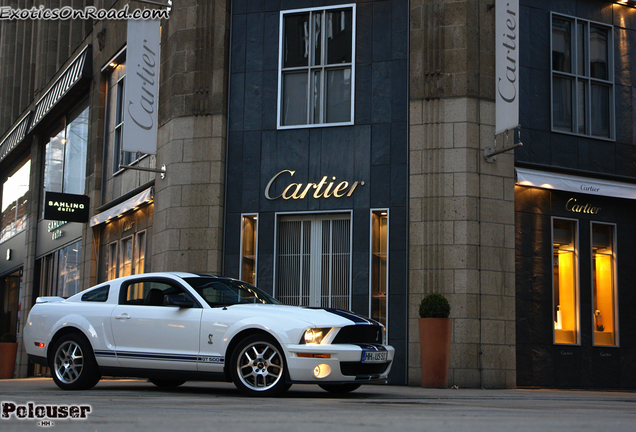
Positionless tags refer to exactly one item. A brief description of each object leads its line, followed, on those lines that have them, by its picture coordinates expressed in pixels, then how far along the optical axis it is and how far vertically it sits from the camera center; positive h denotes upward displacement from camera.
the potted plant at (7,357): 25.38 -1.78
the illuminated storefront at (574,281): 15.59 +0.60
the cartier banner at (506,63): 14.93 +4.64
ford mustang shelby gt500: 8.97 -0.40
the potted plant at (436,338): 13.43 -0.50
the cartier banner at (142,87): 17.41 +4.75
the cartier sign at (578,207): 16.45 +2.13
